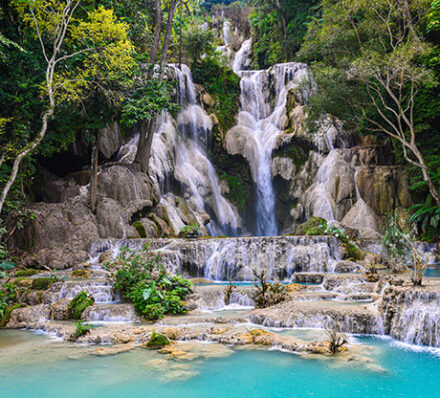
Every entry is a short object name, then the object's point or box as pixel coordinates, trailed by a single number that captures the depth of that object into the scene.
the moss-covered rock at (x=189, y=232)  15.50
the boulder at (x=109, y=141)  18.52
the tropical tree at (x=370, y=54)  13.89
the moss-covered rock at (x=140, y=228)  15.67
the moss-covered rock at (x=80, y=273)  10.77
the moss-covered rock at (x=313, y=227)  15.17
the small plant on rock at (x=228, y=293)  8.84
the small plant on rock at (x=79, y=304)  7.88
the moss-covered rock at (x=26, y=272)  10.76
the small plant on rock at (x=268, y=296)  8.09
